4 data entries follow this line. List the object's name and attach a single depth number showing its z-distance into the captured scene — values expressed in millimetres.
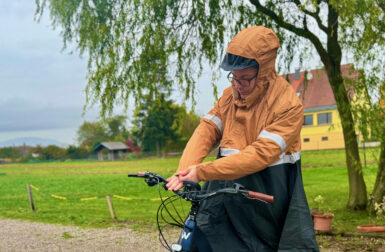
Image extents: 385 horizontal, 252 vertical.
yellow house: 45031
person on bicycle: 2637
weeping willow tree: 9484
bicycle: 2598
